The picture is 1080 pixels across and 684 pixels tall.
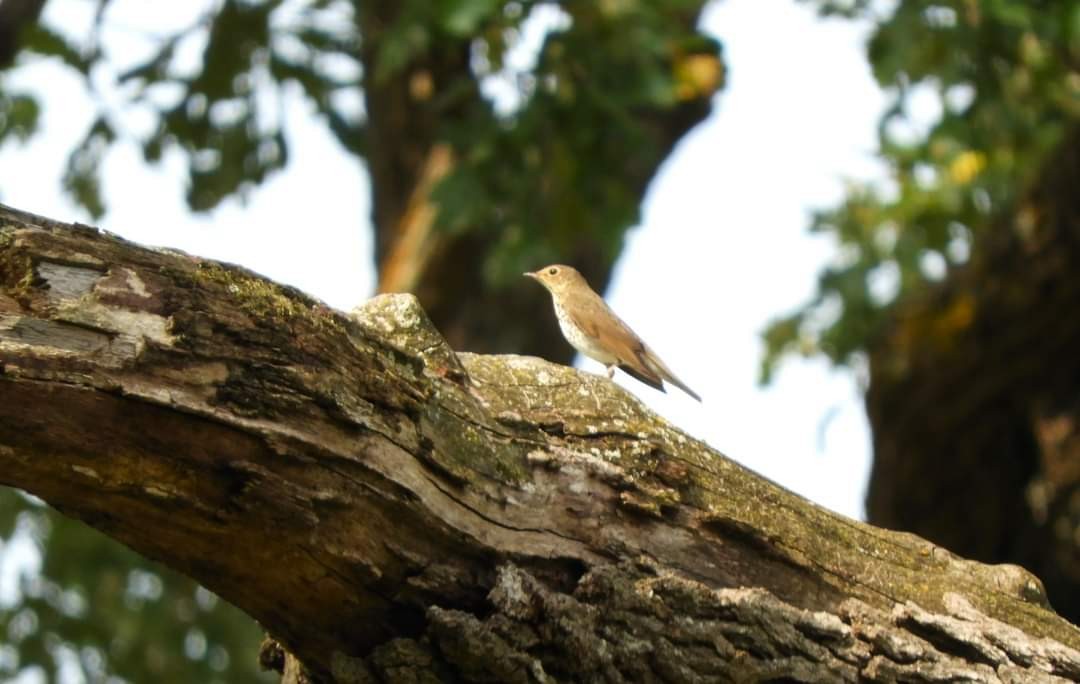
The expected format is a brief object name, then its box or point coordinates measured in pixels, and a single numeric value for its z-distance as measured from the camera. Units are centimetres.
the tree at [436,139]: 1798
